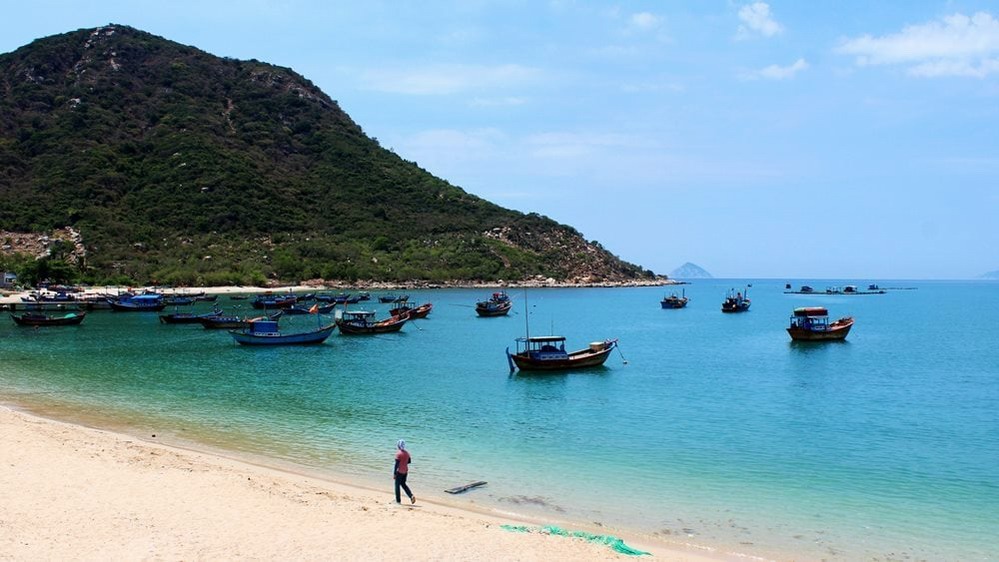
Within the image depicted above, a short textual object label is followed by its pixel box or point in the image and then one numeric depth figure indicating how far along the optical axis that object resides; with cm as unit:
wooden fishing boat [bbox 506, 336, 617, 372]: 3384
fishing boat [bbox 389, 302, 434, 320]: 6226
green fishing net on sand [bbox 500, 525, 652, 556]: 1147
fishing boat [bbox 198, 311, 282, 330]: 5472
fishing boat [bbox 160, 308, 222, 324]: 5950
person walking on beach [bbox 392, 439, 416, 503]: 1384
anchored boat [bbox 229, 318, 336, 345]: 4478
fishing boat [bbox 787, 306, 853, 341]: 4938
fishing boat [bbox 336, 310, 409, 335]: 5159
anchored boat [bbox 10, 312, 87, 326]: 5538
